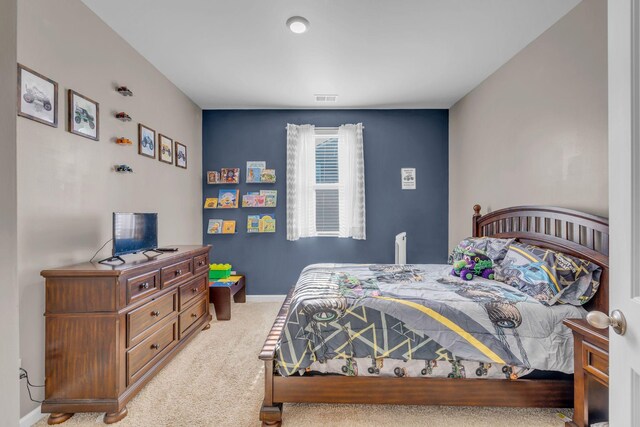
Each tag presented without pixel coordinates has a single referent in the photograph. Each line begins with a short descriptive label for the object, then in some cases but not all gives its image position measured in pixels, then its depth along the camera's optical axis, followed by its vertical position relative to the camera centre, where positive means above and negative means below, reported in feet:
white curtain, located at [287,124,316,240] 13.55 +1.54
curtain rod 13.87 +4.06
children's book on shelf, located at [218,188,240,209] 13.67 +0.76
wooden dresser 5.89 -2.52
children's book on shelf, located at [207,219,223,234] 13.75 -0.58
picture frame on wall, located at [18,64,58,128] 5.53 +2.31
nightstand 4.88 -2.79
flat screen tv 7.07 -0.46
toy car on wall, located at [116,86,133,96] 8.18 +3.41
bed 5.80 -3.12
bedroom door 2.39 +0.09
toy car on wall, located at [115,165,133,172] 8.19 +1.28
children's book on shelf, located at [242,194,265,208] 13.60 +0.61
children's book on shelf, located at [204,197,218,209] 13.73 +0.48
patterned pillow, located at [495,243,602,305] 6.12 -1.36
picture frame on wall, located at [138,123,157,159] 9.31 +2.38
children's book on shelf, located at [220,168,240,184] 13.65 +1.81
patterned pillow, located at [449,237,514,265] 8.41 -1.00
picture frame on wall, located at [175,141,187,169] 11.68 +2.40
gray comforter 5.79 -2.31
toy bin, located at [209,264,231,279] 12.47 -2.40
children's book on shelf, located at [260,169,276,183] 13.57 +1.75
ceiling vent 12.21 +4.87
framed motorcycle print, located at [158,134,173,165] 10.51 +2.39
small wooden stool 11.44 -3.19
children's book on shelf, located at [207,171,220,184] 13.74 +1.73
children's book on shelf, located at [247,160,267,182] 13.64 +2.09
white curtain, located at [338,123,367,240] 13.56 +1.50
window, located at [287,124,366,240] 13.57 +1.51
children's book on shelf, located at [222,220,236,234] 13.73 -0.58
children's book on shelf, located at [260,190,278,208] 13.60 +0.75
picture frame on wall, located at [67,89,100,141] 6.66 +2.32
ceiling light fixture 7.48 +4.88
